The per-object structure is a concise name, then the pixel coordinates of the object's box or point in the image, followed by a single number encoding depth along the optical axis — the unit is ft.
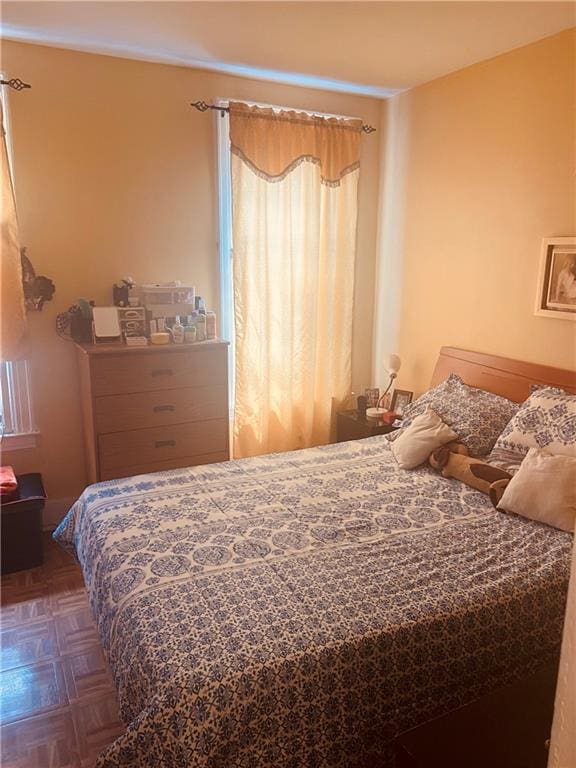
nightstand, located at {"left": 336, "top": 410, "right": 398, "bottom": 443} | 11.51
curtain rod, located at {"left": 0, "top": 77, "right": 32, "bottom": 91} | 9.20
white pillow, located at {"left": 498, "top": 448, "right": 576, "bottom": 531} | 7.01
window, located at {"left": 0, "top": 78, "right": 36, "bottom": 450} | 10.10
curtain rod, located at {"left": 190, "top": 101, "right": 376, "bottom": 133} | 10.64
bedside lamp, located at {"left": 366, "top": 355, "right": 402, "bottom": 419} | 11.91
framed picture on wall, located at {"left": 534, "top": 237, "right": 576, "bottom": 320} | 8.85
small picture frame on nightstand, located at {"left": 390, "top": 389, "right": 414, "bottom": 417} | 11.92
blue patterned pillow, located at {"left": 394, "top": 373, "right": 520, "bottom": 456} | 8.98
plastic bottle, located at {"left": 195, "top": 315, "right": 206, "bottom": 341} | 10.47
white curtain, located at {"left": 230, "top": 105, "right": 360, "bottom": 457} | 11.28
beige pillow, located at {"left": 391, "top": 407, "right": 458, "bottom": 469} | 8.93
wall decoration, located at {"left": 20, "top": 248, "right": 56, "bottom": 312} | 9.80
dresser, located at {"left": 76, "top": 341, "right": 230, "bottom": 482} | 9.56
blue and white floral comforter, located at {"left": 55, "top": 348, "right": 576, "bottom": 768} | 4.57
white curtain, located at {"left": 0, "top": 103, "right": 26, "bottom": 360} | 9.14
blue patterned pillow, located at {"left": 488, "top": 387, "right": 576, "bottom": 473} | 7.88
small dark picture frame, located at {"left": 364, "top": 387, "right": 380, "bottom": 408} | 12.40
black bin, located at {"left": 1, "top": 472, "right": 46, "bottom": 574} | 9.20
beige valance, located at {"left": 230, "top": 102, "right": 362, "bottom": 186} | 10.94
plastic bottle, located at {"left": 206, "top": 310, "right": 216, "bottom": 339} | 10.73
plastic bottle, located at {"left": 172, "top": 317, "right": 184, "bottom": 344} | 10.21
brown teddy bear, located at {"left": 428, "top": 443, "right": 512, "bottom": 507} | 7.80
